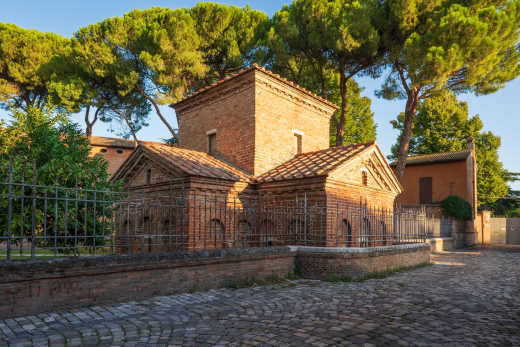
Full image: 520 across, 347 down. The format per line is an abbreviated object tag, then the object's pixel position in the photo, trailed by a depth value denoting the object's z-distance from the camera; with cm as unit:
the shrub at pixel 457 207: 2084
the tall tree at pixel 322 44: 1781
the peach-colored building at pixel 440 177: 2348
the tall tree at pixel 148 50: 1936
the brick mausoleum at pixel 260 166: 1010
